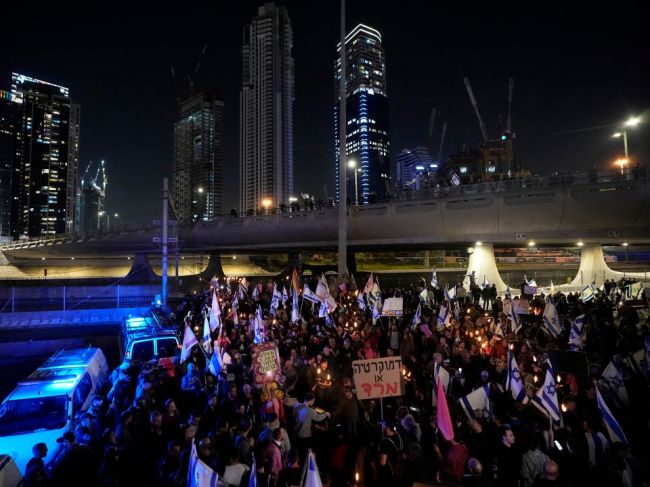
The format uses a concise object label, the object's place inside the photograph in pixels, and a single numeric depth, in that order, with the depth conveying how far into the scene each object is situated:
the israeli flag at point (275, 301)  17.59
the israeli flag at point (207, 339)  12.21
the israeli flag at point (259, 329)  12.69
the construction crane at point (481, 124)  121.21
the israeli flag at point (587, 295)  18.32
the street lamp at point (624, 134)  25.87
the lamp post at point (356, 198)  31.89
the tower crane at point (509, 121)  106.40
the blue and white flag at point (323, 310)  14.86
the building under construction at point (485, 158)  101.94
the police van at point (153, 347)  11.48
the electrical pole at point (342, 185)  26.62
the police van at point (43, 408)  7.34
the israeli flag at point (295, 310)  15.41
